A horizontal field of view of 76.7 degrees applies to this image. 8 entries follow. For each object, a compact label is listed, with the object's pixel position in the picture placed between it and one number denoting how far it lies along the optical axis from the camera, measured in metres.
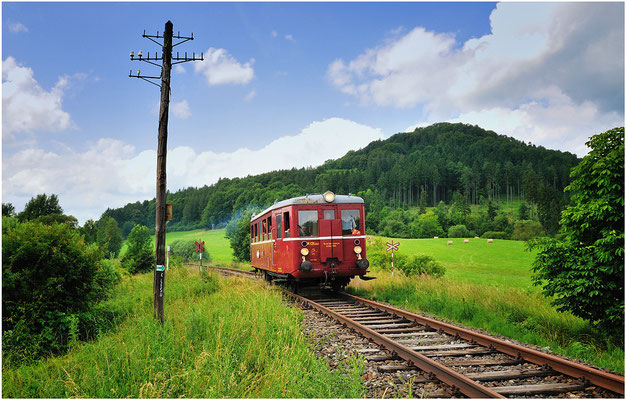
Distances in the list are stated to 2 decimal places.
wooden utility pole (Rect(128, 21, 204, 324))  7.89
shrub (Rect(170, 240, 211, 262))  43.18
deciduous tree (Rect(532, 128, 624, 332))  6.28
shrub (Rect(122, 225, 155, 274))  26.08
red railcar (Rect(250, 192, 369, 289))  11.46
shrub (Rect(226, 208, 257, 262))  30.61
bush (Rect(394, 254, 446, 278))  18.84
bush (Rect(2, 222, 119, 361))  7.52
